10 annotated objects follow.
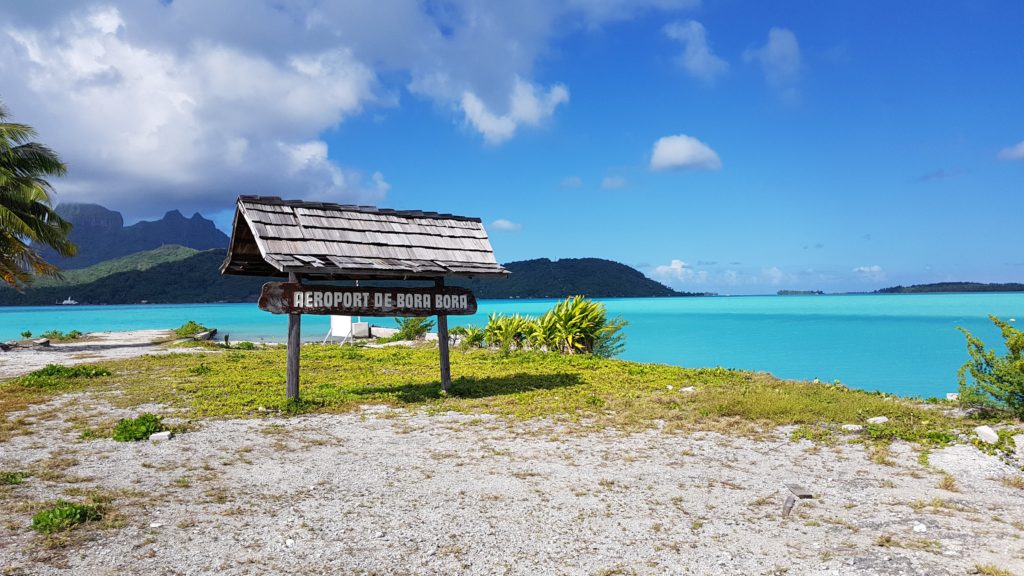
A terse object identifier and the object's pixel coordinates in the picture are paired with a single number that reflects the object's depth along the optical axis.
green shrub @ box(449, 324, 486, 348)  22.80
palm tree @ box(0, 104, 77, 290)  22.69
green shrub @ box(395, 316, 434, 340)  27.28
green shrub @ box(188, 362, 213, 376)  15.43
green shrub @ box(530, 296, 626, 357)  20.17
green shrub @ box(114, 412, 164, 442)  8.27
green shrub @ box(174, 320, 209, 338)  30.67
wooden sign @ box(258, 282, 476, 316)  10.48
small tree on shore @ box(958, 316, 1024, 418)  9.29
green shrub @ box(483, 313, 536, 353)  21.48
